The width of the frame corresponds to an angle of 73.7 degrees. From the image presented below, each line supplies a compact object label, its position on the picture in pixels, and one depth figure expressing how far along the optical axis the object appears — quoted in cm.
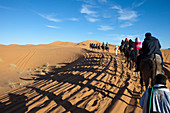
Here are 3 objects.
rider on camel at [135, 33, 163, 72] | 407
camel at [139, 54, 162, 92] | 386
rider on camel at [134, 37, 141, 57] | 719
